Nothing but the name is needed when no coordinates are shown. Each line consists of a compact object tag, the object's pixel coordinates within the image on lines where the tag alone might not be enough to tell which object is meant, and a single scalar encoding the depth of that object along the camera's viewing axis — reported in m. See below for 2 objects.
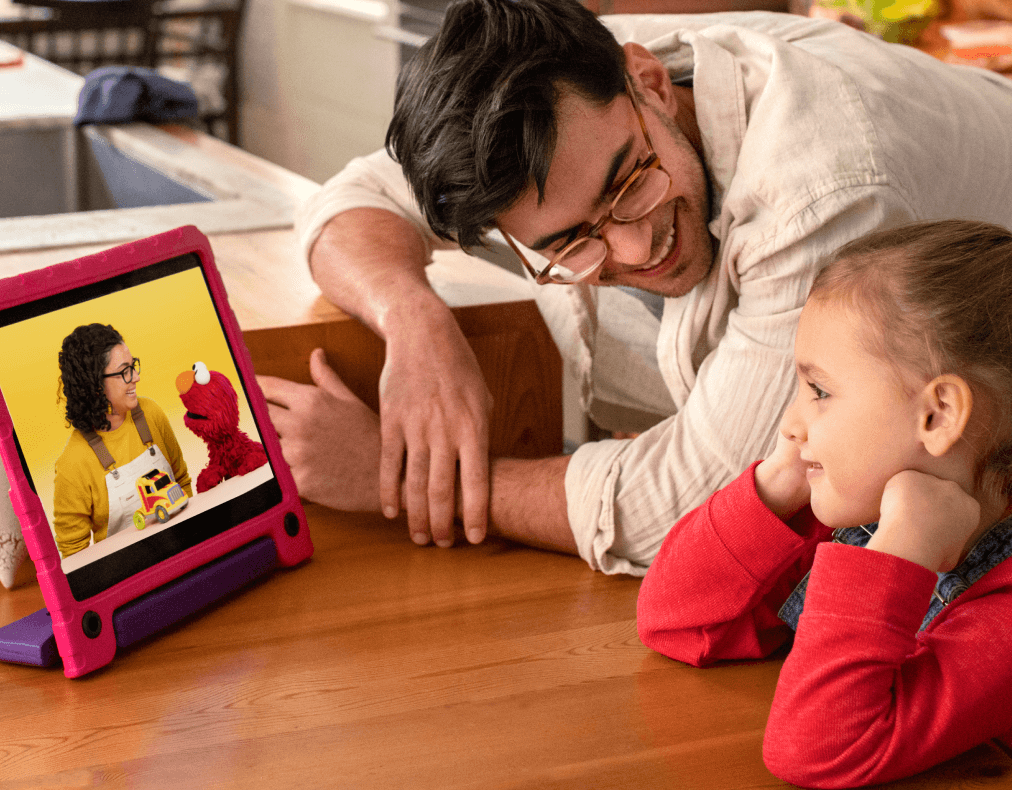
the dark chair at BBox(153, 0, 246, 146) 5.04
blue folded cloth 2.29
